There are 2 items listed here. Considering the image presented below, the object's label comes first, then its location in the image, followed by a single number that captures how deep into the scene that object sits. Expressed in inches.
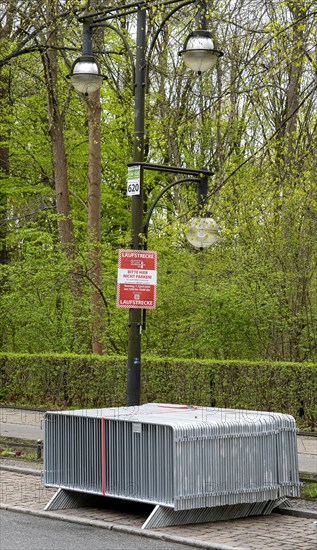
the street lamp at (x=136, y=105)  566.9
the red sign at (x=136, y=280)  544.4
